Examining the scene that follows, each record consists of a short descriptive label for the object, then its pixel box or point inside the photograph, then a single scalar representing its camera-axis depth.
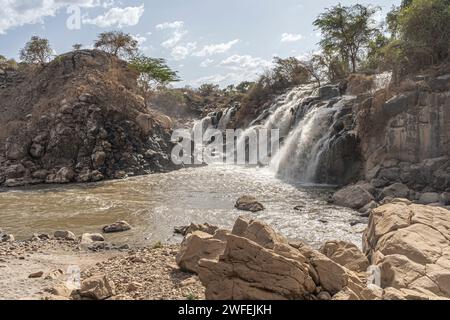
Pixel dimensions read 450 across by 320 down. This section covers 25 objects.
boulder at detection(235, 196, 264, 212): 13.54
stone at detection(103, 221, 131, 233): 11.68
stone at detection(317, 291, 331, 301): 5.10
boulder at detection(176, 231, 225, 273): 6.84
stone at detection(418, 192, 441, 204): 12.54
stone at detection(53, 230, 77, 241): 10.58
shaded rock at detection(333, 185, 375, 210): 13.41
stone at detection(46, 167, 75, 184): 19.95
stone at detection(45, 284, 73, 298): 5.61
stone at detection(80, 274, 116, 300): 5.52
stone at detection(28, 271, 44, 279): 6.84
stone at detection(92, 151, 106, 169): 21.06
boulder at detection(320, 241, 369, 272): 6.89
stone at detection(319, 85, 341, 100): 22.83
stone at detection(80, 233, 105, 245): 10.41
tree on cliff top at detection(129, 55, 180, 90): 27.88
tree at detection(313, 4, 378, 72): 28.83
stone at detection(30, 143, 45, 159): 21.20
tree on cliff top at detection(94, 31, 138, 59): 28.45
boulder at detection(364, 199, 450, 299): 5.49
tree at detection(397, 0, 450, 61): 15.73
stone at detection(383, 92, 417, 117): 14.80
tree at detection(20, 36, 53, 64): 28.64
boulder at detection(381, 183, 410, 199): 13.38
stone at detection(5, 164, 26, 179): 19.97
